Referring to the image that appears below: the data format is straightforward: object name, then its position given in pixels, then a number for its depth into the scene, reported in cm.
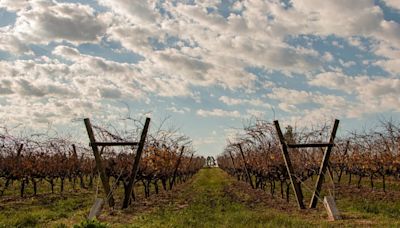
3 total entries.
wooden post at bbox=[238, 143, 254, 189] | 2258
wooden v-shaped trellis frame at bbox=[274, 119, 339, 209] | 1145
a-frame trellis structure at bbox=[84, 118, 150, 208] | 1191
